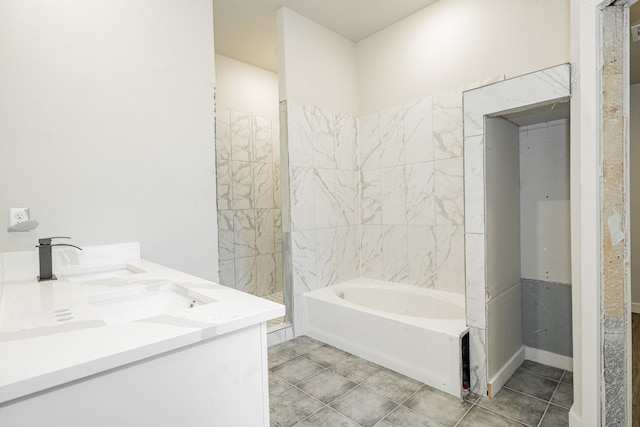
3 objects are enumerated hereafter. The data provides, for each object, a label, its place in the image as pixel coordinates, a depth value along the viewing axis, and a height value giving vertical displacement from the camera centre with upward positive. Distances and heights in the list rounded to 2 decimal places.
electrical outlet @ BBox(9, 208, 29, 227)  1.55 -0.01
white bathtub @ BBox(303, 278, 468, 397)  2.02 -0.91
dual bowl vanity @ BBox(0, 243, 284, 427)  0.59 -0.32
